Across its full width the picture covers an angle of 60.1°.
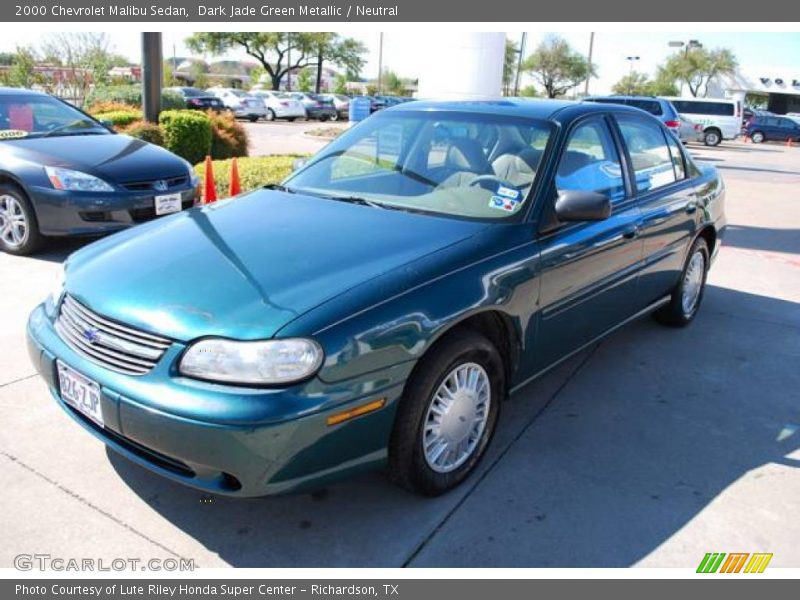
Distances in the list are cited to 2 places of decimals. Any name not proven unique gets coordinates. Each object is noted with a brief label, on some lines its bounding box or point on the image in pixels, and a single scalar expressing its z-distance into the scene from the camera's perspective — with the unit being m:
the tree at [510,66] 62.91
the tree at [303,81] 62.84
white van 30.25
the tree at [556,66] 67.62
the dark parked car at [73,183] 5.86
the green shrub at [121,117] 11.37
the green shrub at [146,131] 10.30
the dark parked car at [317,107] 35.38
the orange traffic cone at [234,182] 8.08
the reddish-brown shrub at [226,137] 12.34
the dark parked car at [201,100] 28.50
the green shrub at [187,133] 10.97
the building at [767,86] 62.84
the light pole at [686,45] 57.41
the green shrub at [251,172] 8.98
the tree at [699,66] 65.44
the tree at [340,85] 63.61
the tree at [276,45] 55.75
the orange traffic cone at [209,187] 7.83
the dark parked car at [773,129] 36.03
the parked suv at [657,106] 20.44
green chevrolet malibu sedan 2.35
